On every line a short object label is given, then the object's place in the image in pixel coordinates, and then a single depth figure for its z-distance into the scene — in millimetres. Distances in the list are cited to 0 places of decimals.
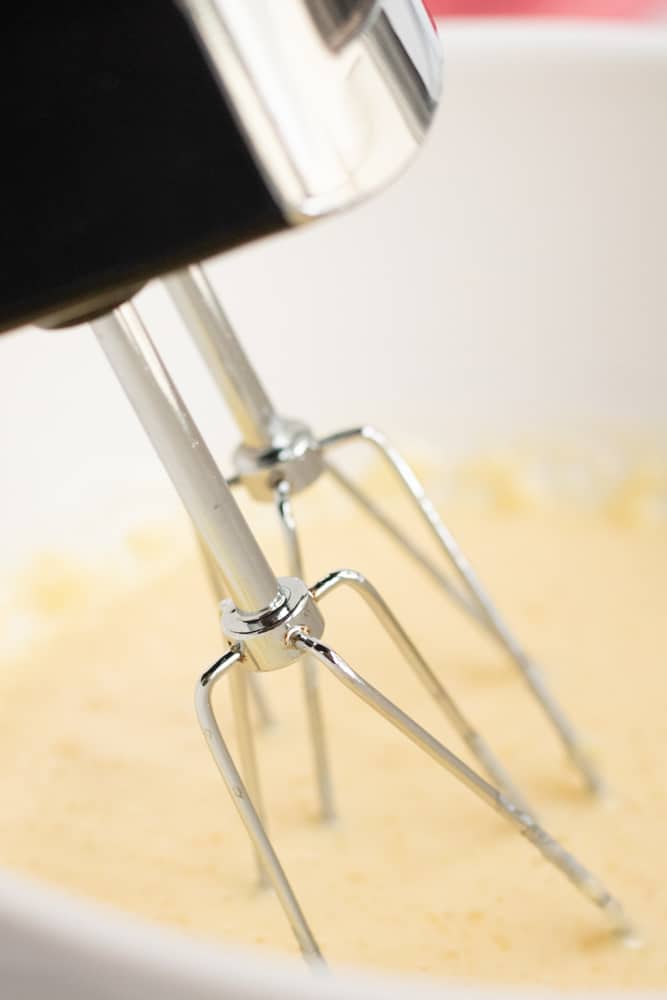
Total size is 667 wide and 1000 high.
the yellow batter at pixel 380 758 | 361
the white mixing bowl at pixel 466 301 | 468
